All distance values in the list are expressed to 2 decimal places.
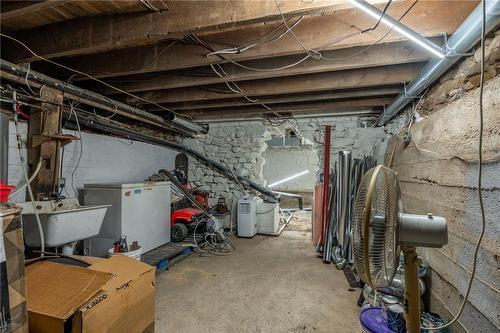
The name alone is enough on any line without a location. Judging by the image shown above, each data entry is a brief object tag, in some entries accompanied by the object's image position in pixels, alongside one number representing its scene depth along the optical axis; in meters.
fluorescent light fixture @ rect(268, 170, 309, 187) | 8.16
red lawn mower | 3.67
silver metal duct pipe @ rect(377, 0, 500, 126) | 1.18
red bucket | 1.21
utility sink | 1.97
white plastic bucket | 2.35
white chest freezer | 2.78
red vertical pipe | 3.46
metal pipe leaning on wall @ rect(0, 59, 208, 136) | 1.95
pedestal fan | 0.82
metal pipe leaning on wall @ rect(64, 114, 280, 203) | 3.35
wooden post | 2.28
